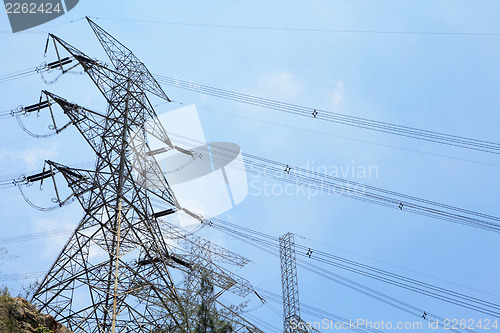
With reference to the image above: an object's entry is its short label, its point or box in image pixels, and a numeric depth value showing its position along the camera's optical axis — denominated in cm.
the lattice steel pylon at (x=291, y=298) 4862
